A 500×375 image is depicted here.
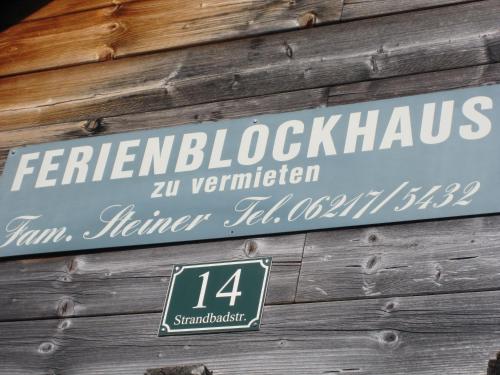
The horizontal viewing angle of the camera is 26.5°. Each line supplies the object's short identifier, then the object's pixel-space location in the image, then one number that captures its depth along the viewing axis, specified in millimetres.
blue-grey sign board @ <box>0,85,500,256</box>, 3201
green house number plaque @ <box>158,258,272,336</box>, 3123
